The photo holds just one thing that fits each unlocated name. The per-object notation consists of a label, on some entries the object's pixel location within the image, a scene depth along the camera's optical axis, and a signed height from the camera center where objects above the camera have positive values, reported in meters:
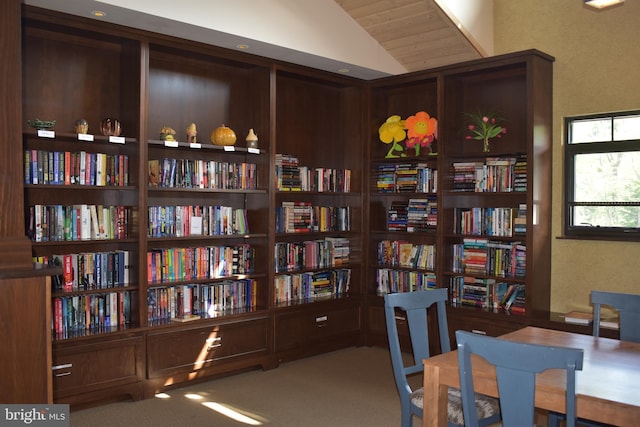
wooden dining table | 2.07 -0.66
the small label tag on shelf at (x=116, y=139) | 4.05 +0.52
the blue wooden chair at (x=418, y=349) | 2.79 -0.73
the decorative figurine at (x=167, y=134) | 4.41 +0.60
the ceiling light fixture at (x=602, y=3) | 3.27 +1.19
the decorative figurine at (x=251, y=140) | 4.85 +0.61
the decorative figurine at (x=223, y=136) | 4.70 +0.62
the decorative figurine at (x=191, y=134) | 4.56 +0.62
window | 4.57 +0.30
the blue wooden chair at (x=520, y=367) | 1.99 -0.54
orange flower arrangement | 5.30 +0.76
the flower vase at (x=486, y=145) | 5.00 +0.59
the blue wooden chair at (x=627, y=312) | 3.09 -0.52
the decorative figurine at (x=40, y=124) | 3.82 +0.59
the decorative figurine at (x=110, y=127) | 4.13 +0.61
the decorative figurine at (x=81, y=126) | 4.05 +0.61
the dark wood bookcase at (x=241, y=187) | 4.07 +0.29
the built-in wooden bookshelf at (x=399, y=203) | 5.40 +0.10
